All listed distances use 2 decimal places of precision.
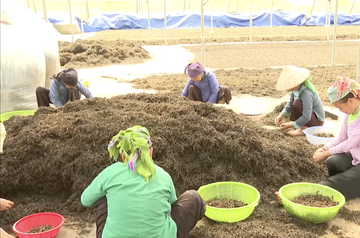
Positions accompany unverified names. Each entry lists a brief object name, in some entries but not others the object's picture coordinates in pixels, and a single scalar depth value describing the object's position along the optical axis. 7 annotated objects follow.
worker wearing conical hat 3.88
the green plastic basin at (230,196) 2.49
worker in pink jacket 2.73
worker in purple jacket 4.81
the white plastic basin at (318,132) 3.74
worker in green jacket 1.84
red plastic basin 2.37
